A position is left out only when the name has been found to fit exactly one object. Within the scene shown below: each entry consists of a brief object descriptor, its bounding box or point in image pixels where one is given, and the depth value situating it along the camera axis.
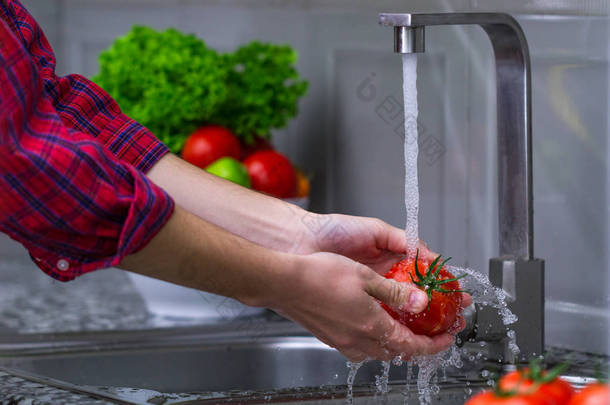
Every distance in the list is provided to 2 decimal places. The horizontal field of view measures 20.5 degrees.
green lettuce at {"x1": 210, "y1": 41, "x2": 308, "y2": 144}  2.40
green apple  2.25
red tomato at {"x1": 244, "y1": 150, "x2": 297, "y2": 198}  2.32
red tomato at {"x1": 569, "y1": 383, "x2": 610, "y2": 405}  1.27
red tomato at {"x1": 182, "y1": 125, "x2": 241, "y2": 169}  2.33
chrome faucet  1.82
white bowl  2.23
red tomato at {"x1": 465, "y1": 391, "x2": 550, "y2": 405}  1.29
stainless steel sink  2.00
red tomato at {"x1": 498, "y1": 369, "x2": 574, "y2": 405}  1.33
